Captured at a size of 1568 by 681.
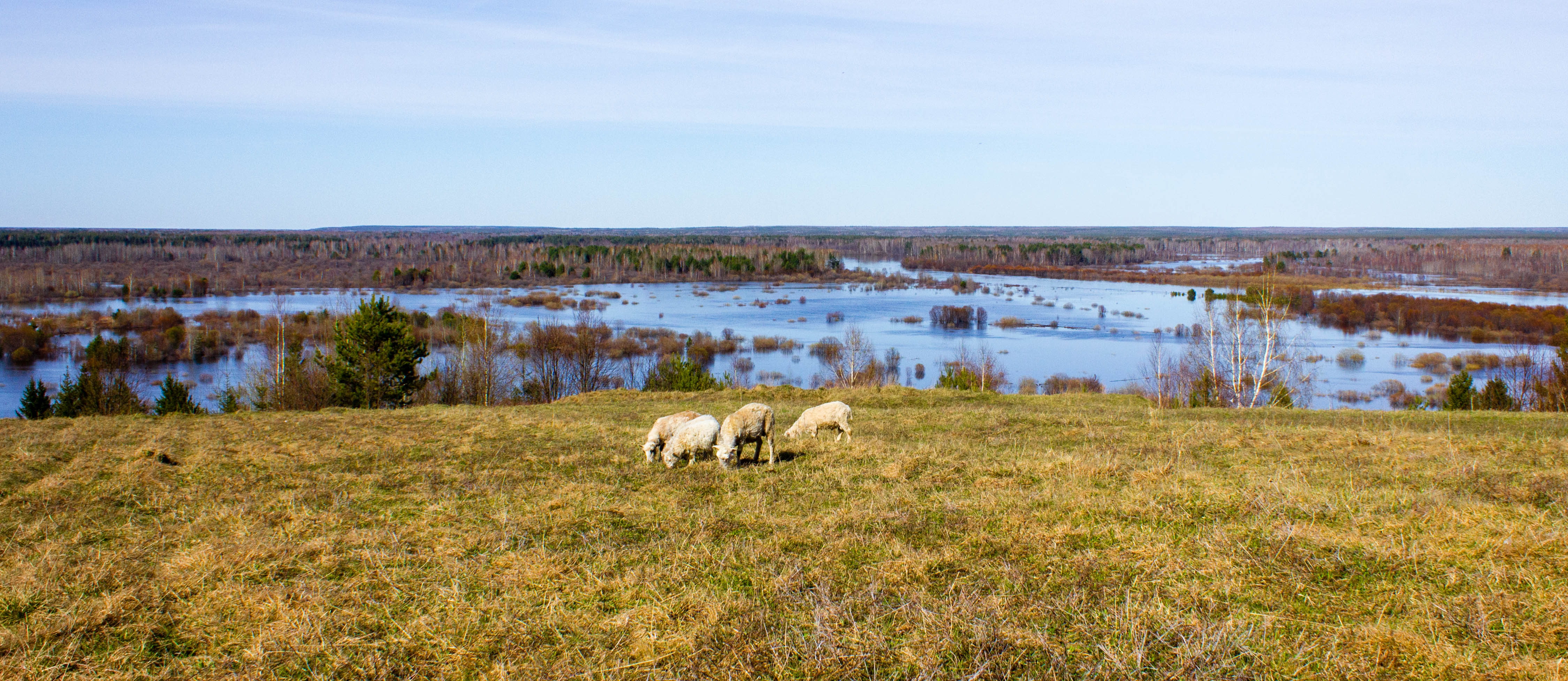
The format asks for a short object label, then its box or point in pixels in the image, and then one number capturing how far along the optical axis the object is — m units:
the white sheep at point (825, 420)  12.44
